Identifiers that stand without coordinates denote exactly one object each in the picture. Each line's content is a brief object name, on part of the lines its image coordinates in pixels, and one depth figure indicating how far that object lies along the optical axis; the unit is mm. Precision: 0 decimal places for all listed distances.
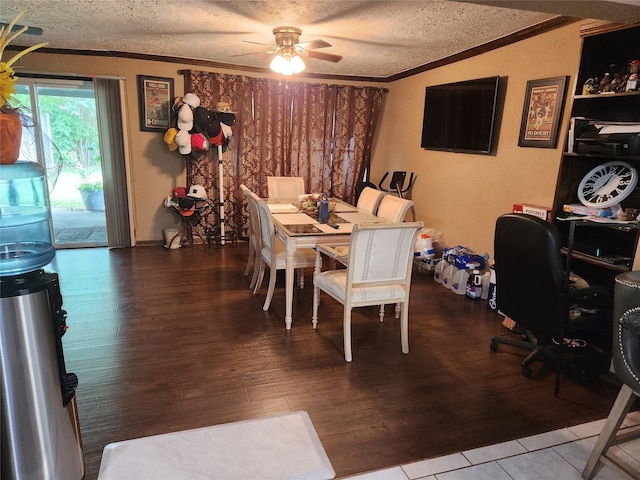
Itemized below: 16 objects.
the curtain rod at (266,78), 4992
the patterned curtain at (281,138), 5281
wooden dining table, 3072
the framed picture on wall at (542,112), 3215
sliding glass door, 4699
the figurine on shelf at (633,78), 2445
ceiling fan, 3404
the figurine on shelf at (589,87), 2686
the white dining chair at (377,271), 2617
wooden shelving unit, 2658
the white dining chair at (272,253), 3299
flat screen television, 3911
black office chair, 2295
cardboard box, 3208
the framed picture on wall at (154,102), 4934
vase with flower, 1416
